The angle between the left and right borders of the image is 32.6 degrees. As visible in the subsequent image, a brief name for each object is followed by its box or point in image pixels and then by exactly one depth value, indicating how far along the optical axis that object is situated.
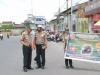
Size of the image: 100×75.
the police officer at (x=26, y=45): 6.30
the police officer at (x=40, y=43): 6.52
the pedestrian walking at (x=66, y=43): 6.77
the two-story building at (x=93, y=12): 17.83
